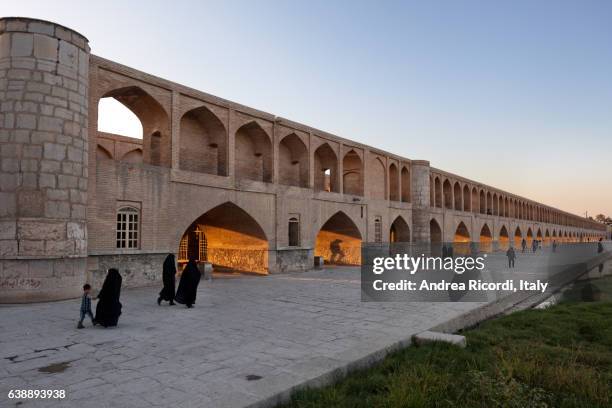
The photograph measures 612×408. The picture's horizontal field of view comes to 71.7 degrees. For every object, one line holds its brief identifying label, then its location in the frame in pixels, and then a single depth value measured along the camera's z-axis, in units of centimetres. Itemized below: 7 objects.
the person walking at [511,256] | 1942
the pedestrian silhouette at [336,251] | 2155
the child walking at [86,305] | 666
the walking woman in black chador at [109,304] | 662
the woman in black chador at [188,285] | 860
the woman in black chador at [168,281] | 884
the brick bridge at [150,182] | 911
